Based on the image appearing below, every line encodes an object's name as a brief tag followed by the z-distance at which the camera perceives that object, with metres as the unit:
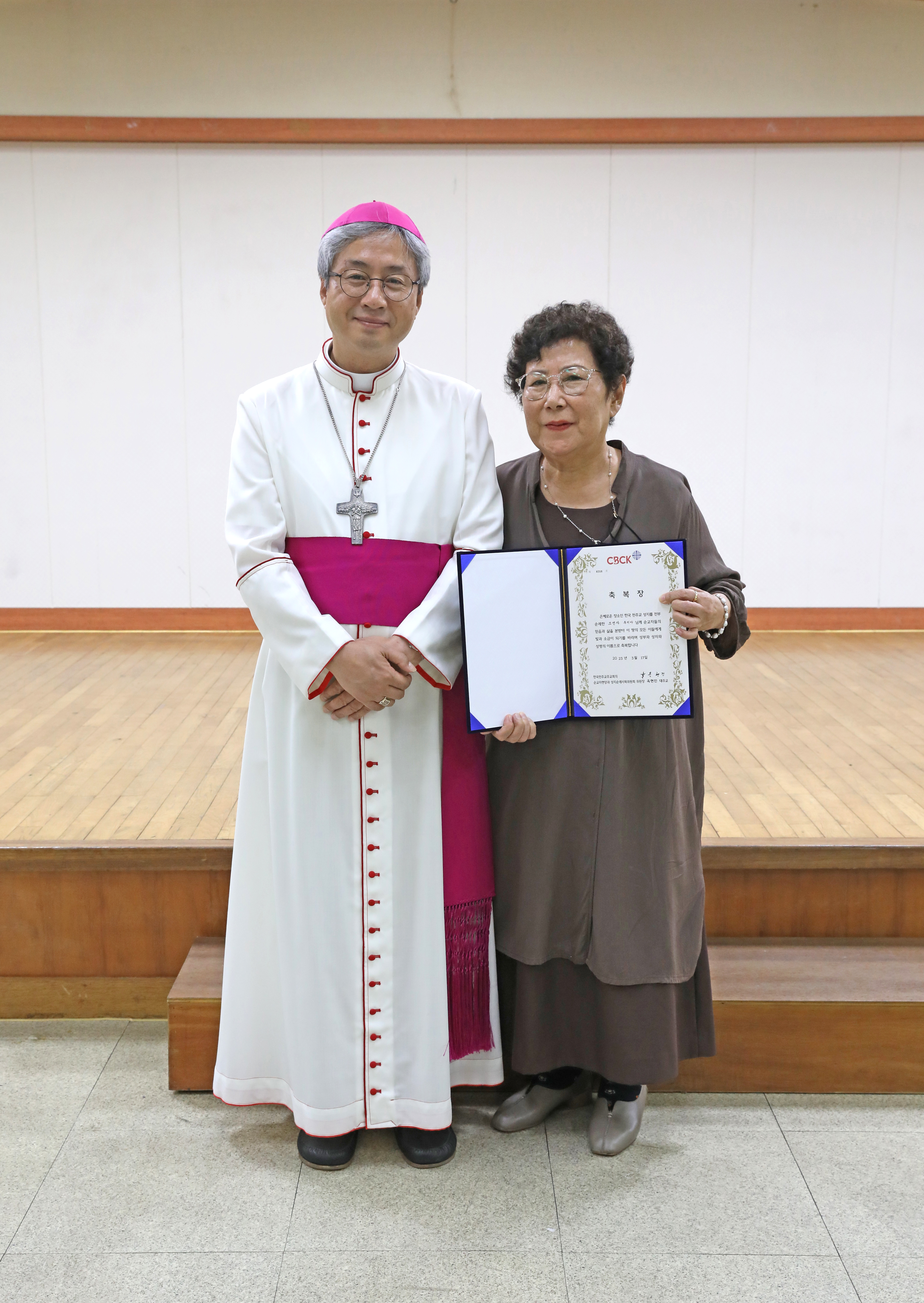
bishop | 1.92
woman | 1.89
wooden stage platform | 2.29
